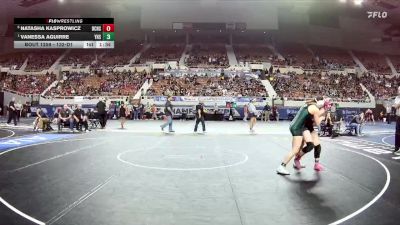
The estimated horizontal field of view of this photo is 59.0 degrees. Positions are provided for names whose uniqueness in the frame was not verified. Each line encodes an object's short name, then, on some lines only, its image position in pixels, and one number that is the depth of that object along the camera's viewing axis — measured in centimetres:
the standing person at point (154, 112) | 2838
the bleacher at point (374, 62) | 4109
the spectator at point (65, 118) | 1578
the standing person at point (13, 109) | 1893
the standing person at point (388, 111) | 2787
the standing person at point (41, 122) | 1600
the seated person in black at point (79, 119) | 1578
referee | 968
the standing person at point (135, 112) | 2827
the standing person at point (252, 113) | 1603
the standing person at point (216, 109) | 2866
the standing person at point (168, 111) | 1511
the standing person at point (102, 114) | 1766
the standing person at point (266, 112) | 2762
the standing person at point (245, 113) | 2759
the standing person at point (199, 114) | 1555
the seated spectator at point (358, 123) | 1566
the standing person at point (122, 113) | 1783
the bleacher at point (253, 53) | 4116
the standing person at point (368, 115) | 2820
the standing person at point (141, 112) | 2849
